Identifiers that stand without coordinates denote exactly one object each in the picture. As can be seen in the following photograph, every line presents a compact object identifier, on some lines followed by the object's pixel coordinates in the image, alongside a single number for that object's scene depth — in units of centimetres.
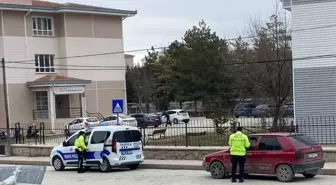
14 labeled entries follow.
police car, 2181
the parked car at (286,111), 3291
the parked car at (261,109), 4222
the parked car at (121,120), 4289
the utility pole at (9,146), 3281
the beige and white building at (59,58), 4941
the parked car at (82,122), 4322
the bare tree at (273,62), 3506
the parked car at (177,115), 5534
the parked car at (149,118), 4872
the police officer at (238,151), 1694
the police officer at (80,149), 2234
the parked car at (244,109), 5829
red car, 1620
